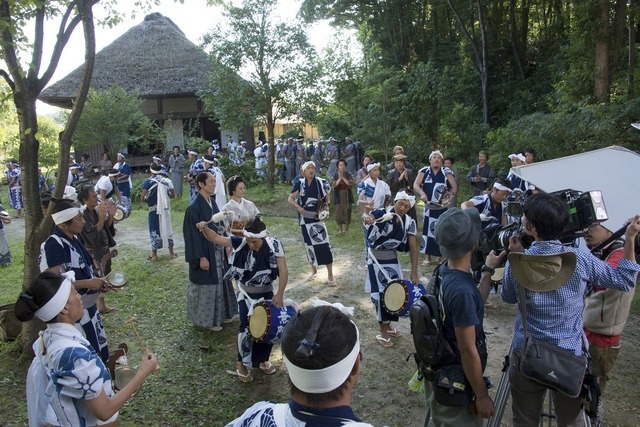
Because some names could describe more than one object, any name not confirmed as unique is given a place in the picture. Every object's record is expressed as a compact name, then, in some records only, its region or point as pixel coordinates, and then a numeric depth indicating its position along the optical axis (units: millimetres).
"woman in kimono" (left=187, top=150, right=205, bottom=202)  10070
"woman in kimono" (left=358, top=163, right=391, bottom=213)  7535
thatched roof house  21875
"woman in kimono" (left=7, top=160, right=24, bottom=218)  16125
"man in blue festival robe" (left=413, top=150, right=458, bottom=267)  8023
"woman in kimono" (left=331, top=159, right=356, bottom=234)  10719
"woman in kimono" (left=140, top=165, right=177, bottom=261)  9172
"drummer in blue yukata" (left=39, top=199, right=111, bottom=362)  3799
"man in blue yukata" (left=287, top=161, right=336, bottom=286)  7578
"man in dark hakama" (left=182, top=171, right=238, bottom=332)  5664
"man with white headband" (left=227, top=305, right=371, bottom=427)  1479
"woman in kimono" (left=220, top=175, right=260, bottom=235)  5453
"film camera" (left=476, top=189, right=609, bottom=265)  2639
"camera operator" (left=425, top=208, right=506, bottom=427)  2422
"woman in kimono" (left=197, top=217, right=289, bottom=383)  4352
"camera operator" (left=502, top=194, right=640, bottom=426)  2520
